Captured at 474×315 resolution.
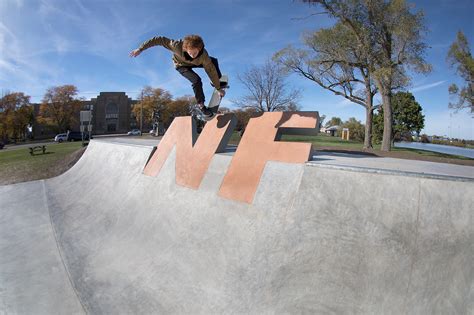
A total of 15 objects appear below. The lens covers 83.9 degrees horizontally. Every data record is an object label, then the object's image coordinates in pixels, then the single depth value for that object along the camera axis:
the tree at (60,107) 58.69
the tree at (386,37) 14.87
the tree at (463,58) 23.91
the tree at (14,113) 52.53
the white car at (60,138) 43.22
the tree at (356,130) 47.00
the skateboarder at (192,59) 4.64
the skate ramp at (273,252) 2.02
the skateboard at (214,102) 6.01
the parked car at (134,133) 56.16
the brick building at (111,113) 75.94
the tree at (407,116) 36.88
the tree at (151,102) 62.28
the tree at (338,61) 17.59
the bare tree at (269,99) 26.12
